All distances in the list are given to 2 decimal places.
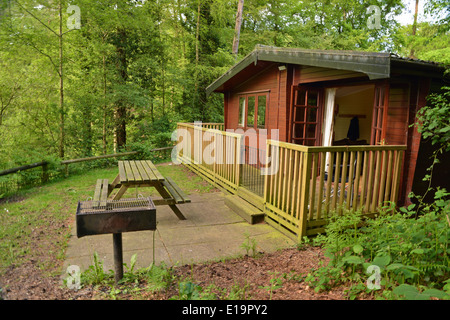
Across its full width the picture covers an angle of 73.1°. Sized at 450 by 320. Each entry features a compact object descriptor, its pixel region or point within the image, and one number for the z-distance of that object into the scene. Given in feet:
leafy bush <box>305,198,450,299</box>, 8.52
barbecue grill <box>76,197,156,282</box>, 8.43
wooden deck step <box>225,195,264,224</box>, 16.23
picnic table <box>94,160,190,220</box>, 14.21
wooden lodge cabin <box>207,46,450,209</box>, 16.02
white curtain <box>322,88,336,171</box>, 23.12
